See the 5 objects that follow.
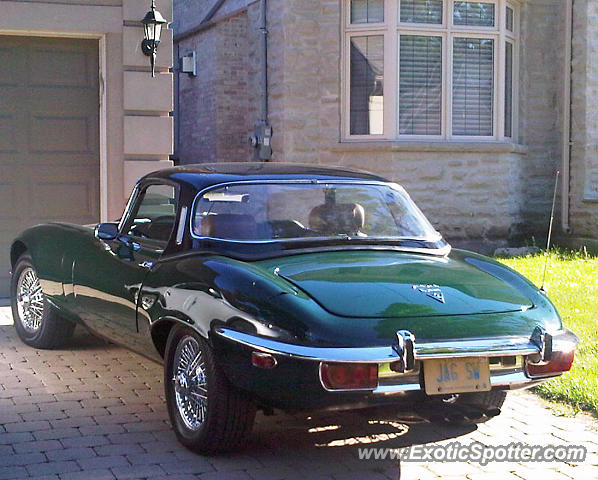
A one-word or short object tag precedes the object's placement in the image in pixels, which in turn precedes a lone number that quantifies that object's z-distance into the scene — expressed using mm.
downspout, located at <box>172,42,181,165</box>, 18438
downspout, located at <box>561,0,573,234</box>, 14664
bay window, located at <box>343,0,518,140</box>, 13852
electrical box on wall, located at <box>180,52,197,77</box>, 17641
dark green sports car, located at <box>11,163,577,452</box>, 4348
